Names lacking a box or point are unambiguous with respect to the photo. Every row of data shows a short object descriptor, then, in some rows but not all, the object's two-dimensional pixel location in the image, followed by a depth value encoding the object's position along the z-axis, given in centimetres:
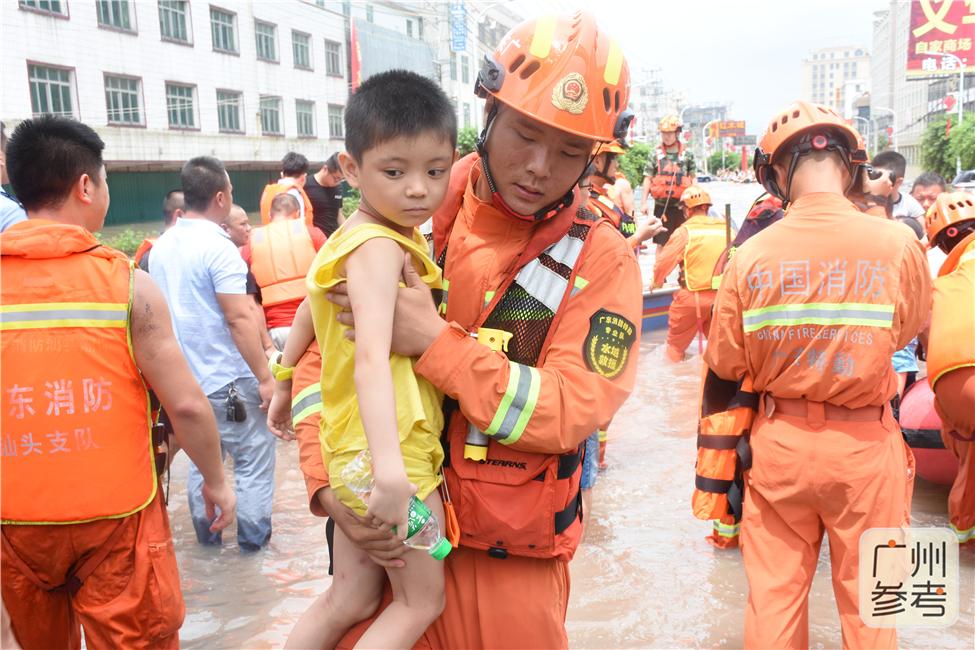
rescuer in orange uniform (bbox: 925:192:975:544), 409
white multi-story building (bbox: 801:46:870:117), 14875
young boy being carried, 192
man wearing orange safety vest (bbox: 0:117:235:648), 278
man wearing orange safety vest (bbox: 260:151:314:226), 826
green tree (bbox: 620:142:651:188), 3466
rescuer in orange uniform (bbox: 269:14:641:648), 194
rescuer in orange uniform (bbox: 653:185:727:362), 789
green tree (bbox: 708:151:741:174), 11981
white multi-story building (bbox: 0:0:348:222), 2159
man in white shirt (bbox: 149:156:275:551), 511
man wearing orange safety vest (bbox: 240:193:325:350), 574
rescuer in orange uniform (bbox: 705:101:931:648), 309
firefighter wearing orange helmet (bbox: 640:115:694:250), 1244
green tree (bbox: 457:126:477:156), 2837
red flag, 3447
